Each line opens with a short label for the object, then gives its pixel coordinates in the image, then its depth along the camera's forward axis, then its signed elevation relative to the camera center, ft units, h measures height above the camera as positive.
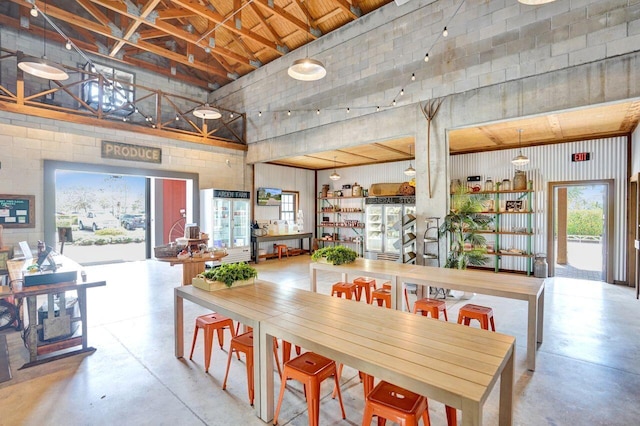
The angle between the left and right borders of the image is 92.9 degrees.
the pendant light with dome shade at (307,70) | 12.25 +5.86
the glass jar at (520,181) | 23.48 +2.16
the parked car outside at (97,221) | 29.60 -1.07
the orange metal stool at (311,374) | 6.25 -3.51
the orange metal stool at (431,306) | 10.90 -3.55
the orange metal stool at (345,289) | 13.60 -3.59
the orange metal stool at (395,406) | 4.99 -3.38
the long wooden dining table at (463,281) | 9.61 -2.59
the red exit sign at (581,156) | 21.57 +3.76
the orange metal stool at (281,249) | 32.38 -4.23
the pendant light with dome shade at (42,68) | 13.05 +6.44
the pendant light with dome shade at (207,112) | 17.97 +5.87
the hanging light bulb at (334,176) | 30.82 +3.42
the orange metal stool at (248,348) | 7.95 -3.67
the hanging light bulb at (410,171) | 26.08 +3.27
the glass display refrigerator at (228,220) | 26.13 -0.96
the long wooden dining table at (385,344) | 4.50 -2.52
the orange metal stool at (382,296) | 12.46 -3.58
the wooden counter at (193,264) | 14.98 -2.82
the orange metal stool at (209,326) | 9.35 -3.63
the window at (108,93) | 25.36 +10.12
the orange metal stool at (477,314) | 10.18 -3.56
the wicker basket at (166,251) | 15.12 -2.07
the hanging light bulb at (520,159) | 20.38 +3.32
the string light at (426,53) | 15.56 +8.13
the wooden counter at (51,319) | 9.73 -3.86
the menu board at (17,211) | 18.15 -0.04
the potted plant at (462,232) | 16.57 -1.33
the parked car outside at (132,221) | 32.04 -1.20
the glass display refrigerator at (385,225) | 28.14 -1.56
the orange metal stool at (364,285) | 14.12 -3.57
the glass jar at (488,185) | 24.89 +1.95
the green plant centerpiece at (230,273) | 9.61 -2.07
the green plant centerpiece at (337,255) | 13.69 -2.10
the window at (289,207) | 35.14 +0.30
